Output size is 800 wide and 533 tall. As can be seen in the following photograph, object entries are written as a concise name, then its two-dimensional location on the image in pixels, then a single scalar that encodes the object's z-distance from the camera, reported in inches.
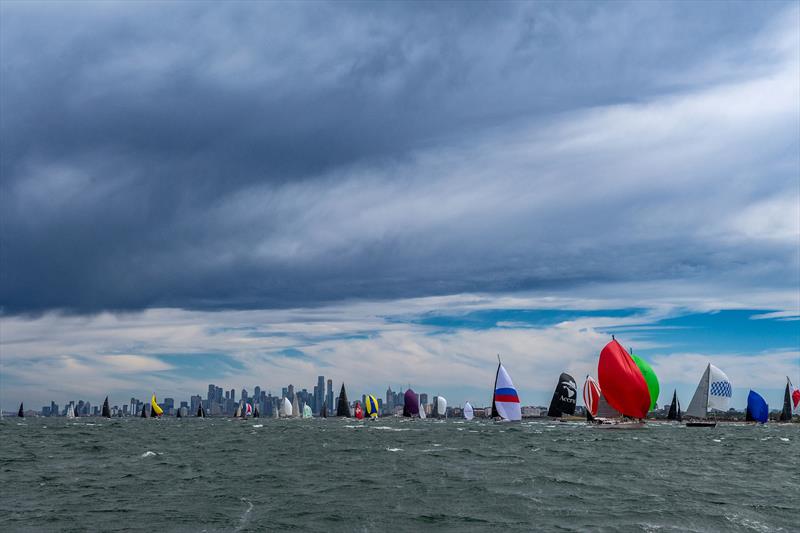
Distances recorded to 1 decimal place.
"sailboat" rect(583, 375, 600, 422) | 4934.5
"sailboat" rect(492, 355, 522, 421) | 4690.0
